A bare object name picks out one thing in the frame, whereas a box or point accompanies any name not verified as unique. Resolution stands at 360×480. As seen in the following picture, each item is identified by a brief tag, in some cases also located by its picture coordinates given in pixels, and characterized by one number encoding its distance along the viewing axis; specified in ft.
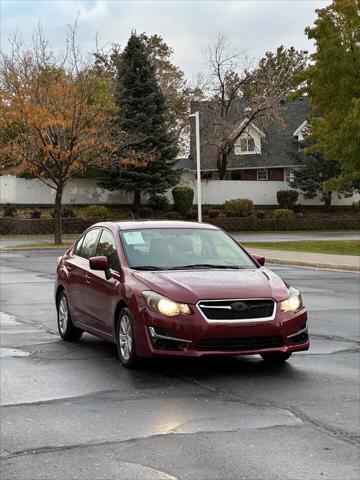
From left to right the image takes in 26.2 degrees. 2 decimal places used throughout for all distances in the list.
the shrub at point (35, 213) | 157.48
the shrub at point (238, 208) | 179.32
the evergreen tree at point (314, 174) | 193.98
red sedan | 24.97
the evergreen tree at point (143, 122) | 162.71
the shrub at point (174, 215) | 169.58
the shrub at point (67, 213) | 160.04
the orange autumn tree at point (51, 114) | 123.54
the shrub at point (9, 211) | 158.61
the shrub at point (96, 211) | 161.27
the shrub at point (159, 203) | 171.75
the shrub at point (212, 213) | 175.91
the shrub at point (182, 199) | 176.45
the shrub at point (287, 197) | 197.06
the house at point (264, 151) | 211.82
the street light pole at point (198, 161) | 125.71
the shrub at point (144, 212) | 171.42
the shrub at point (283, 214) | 180.14
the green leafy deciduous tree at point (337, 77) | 106.32
